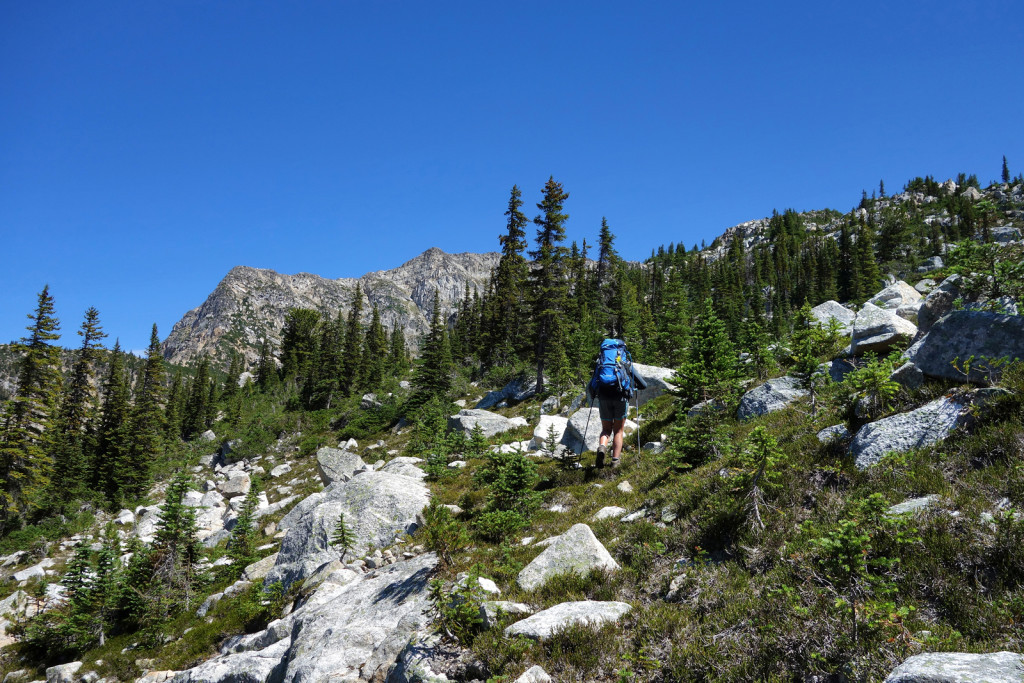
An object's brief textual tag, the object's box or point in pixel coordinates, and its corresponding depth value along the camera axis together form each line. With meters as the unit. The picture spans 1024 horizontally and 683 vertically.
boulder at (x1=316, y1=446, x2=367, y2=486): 20.53
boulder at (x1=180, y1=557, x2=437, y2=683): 5.38
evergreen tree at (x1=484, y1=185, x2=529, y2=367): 37.44
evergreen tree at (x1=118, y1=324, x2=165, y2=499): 38.62
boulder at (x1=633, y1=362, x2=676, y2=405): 18.68
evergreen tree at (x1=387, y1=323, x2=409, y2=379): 56.61
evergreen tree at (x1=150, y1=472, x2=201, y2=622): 12.04
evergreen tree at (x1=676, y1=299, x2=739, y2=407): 11.83
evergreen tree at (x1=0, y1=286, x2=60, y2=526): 29.06
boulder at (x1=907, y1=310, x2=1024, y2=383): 5.55
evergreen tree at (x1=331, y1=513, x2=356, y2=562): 9.92
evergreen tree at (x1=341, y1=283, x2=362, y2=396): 59.48
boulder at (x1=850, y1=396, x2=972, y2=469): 5.32
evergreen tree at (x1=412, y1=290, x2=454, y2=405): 34.03
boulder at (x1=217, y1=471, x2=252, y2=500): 30.94
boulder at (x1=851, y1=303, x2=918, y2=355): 9.40
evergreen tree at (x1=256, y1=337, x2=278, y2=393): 76.50
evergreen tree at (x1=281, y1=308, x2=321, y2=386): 77.56
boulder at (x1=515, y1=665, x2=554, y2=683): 3.80
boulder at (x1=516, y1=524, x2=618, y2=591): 5.65
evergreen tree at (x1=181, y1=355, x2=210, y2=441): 70.81
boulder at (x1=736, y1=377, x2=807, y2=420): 9.86
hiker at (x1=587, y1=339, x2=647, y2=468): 9.87
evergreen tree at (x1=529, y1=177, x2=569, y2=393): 32.28
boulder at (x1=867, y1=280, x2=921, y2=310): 18.55
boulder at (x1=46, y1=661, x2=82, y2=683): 10.45
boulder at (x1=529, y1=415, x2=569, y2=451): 15.06
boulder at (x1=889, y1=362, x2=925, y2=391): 6.28
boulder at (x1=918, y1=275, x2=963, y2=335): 7.30
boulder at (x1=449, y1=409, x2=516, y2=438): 21.47
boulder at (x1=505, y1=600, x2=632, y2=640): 4.38
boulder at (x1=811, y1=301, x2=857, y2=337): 29.86
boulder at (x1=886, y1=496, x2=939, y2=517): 4.35
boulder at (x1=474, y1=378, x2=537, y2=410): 32.09
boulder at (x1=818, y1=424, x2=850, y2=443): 6.29
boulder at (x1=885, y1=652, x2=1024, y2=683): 2.29
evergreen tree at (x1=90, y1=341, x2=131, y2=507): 38.06
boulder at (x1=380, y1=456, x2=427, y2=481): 14.77
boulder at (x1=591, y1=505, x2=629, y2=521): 7.70
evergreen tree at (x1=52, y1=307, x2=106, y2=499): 40.47
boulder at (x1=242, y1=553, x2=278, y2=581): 12.80
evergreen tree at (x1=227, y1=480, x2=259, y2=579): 13.98
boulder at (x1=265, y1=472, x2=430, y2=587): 10.27
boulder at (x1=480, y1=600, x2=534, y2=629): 4.65
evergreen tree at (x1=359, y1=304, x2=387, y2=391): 57.12
